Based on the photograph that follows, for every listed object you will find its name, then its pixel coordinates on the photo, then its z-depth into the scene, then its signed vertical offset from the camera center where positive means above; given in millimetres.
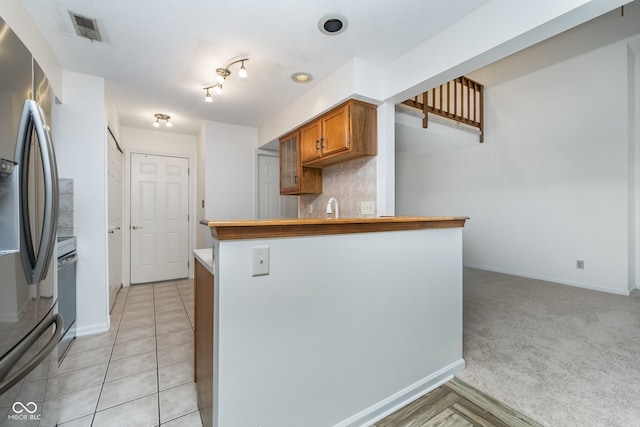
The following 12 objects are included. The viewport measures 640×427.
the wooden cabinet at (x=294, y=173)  3588 +513
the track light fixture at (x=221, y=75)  2505 +1311
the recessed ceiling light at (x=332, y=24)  2000 +1351
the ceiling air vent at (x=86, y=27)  1986 +1337
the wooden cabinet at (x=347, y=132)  2684 +784
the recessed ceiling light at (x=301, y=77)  2816 +1348
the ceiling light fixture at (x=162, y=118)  3829 +1286
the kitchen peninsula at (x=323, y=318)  1119 -502
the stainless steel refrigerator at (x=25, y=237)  881 -84
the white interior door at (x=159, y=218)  4348 -84
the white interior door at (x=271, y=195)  4594 +275
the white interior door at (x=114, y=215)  3125 -30
